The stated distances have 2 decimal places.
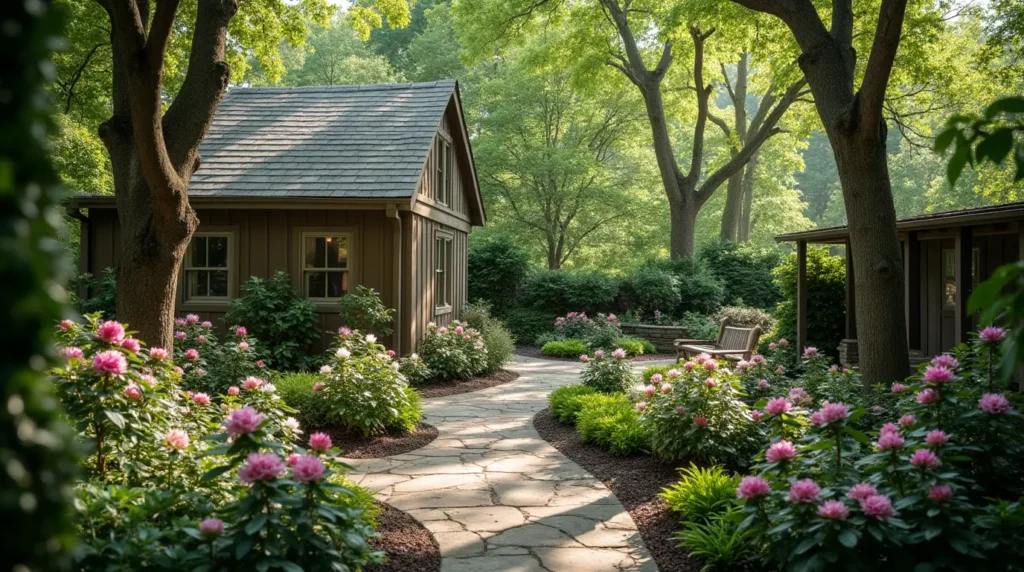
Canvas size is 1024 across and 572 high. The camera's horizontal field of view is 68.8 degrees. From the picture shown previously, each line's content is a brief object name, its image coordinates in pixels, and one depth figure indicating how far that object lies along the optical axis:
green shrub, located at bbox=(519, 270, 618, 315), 20.88
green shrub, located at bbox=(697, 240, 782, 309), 23.45
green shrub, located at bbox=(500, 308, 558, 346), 20.28
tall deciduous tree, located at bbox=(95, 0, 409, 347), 6.14
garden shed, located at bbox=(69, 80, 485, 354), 11.95
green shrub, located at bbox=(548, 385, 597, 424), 8.68
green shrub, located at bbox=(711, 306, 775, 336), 18.64
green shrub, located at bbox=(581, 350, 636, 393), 9.90
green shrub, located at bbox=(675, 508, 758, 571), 4.09
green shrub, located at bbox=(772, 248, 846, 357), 13.03
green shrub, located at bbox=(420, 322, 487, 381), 12.31
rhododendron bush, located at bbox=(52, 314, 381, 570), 2.79
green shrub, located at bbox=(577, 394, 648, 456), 6.91
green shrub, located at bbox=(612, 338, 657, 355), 17.22
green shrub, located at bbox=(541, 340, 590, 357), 17.05
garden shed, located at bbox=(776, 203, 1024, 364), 11.28
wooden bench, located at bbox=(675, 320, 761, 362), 11.20
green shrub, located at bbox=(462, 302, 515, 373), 13.65
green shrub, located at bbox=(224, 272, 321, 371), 11.63
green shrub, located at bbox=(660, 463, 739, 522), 4.82
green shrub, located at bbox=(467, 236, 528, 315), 21.02
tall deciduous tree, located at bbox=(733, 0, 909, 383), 6.95
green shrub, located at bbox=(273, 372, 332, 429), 7.78
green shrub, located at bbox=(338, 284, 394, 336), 11.62
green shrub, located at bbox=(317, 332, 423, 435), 7.54
